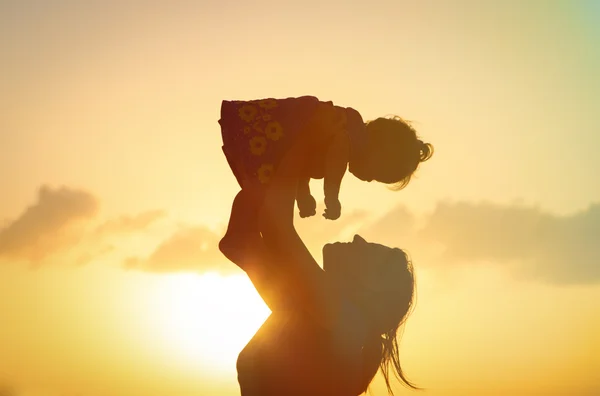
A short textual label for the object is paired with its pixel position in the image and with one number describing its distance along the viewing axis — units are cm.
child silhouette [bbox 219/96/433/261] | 453
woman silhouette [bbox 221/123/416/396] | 450
